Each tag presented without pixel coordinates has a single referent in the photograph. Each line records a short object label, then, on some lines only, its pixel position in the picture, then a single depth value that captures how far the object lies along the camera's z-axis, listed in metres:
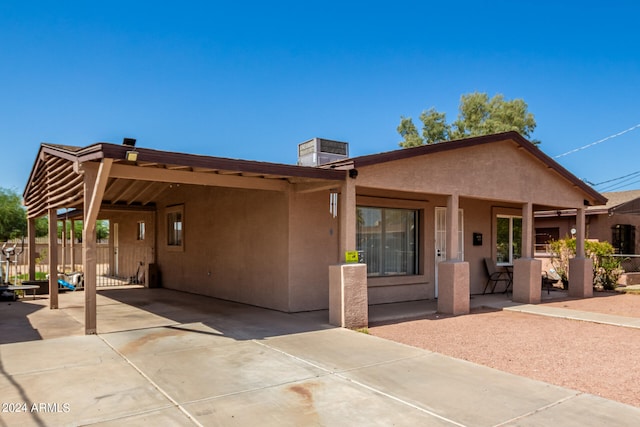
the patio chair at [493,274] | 12.66
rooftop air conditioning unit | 10.40
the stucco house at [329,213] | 7.44
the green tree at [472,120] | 32.62
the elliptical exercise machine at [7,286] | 11.17
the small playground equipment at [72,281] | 14.45
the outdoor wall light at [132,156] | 5.95
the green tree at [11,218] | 30.98
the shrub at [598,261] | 14.74
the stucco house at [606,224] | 19.02
